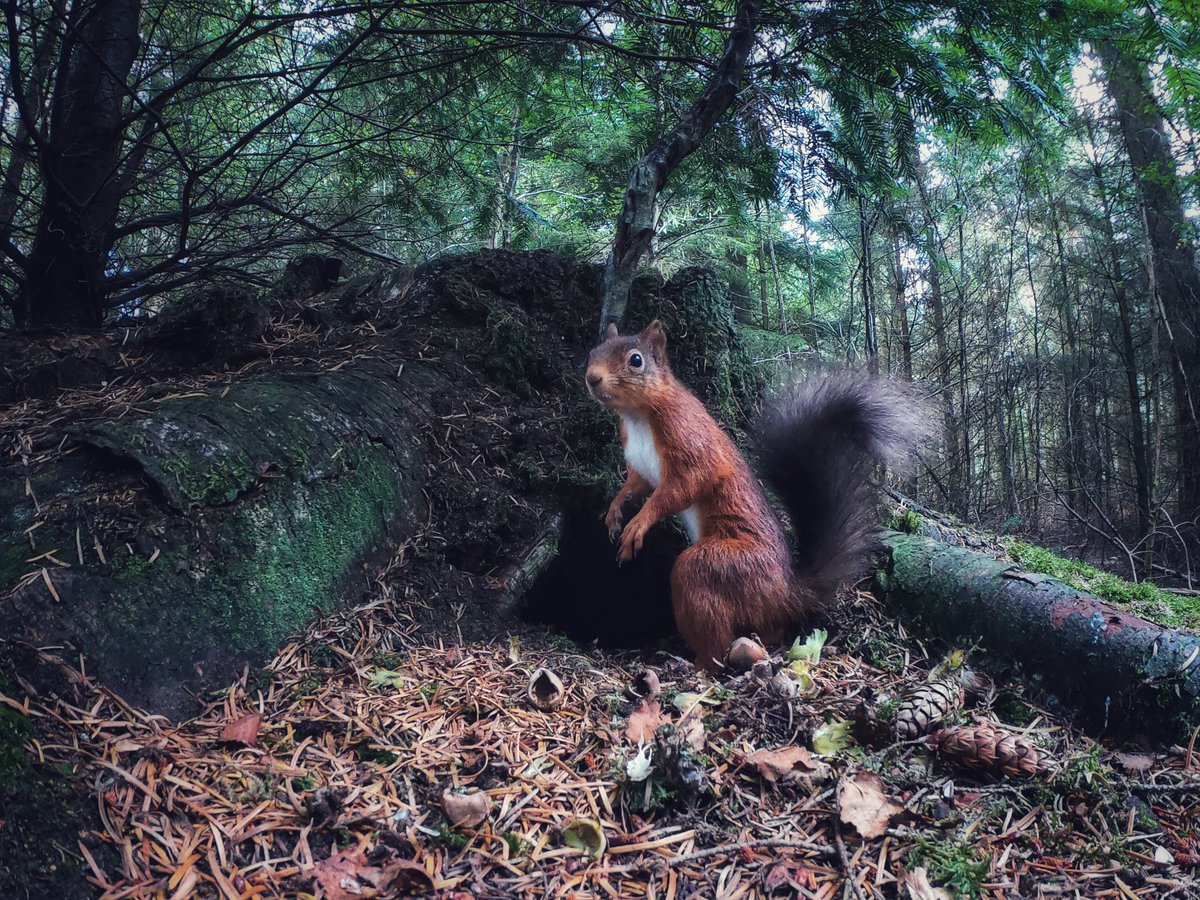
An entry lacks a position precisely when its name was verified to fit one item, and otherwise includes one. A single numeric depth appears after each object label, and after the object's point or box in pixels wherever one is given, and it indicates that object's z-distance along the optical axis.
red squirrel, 0.56
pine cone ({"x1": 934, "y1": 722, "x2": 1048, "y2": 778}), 0.41
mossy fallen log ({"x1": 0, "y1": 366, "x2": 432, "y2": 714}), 0.40
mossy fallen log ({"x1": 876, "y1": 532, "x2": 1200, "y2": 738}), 0.44
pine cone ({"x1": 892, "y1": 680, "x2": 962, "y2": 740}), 0.44
